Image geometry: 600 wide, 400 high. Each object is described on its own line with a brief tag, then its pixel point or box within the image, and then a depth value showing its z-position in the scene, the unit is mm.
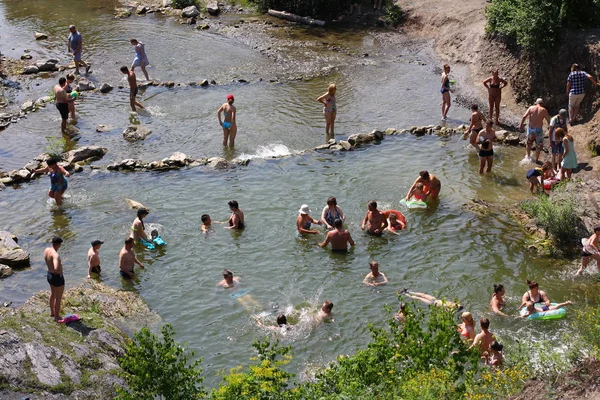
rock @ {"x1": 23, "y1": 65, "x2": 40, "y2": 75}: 29672
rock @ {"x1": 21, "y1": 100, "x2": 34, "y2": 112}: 25758
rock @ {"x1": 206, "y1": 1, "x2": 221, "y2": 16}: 37125
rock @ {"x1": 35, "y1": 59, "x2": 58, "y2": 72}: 29938
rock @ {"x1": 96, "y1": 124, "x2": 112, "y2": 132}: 23870
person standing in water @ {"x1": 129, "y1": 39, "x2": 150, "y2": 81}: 27969
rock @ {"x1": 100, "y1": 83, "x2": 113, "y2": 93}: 27500
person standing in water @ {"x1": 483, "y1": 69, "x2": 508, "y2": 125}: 22453
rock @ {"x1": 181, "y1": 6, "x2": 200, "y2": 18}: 36625
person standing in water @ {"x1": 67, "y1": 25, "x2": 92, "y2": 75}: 29000
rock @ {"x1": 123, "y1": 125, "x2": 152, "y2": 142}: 23078
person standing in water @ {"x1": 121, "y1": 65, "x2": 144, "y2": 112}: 25094
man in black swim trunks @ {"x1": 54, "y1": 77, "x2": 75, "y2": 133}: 23609
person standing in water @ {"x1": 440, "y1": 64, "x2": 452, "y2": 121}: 23406
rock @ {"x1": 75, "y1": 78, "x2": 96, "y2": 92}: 27516
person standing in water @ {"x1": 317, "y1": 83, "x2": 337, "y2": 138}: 22422
